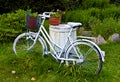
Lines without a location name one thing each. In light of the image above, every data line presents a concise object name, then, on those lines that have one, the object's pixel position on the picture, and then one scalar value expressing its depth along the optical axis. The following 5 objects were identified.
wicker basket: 3.40
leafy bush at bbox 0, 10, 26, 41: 4.29
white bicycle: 3.19
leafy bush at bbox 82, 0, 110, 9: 5.61
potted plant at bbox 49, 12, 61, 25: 3.43
